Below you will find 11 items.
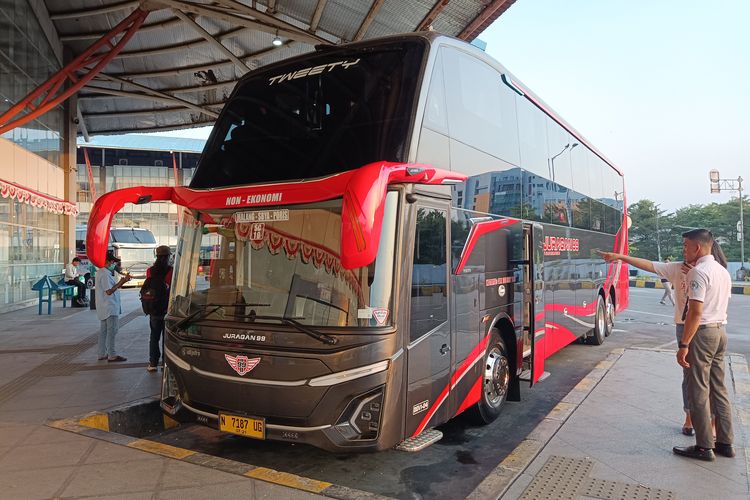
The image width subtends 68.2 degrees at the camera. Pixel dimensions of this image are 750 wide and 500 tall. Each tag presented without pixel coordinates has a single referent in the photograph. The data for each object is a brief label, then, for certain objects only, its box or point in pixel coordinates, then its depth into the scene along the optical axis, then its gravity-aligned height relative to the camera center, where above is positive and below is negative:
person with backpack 7.86 -0.46
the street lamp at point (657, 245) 53.94 +1.43
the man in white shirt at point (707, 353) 4.66 -0.80
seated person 17.87 -0.58
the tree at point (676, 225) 52.56 +3.41
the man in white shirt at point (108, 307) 8.51 -0.68
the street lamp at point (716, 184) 40.94 +5.64
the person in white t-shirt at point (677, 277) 5.03 -0.16
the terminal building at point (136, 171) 53.12 +9.03
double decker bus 4.22 +0.07
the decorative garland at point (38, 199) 14.06 +1.94
